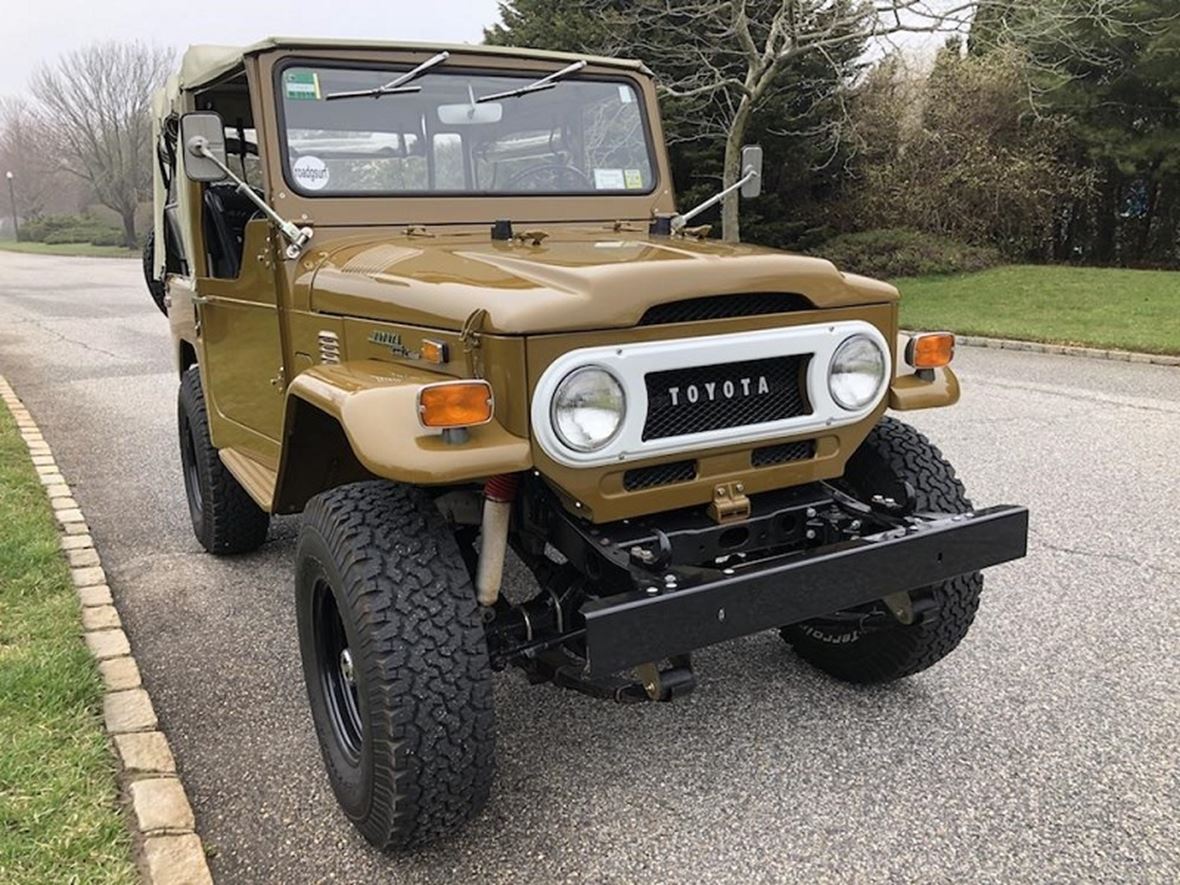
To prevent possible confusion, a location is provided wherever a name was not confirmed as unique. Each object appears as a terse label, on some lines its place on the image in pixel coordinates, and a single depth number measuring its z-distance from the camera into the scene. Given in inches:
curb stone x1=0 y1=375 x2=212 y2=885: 94.5
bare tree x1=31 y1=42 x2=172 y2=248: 1772.9
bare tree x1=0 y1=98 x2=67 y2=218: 2244.1
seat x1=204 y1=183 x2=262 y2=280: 161.2
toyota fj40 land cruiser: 91.3
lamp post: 2140.3
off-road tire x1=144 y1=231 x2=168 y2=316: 254.1
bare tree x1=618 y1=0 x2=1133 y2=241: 551.8
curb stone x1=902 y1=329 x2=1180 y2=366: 389.3
